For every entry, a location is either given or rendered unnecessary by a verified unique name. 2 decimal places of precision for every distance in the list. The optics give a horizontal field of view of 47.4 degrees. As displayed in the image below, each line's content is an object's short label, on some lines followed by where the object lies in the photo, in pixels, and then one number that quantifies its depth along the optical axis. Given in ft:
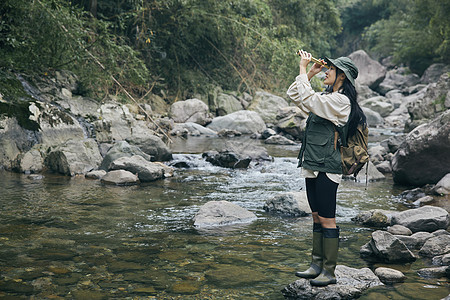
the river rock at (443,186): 28.21
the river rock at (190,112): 61.93
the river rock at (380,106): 84.43
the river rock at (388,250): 16.11
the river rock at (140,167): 31.14
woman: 12.53
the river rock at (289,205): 23.01
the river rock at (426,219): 19.98
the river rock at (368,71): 110.73
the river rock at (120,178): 29.59
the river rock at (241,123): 59.88
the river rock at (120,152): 32.96
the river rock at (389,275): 14.33
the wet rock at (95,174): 31.07
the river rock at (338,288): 12.73
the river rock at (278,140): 52.60
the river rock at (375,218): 21.38
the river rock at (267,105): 66.23
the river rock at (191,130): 57.12
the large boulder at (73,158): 31.83
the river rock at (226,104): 67.90
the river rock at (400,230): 19.59
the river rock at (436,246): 16.86
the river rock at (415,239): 18.10
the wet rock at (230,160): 38.29
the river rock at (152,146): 38.60
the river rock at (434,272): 14.89
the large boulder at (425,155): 29.09
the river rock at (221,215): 20.92
